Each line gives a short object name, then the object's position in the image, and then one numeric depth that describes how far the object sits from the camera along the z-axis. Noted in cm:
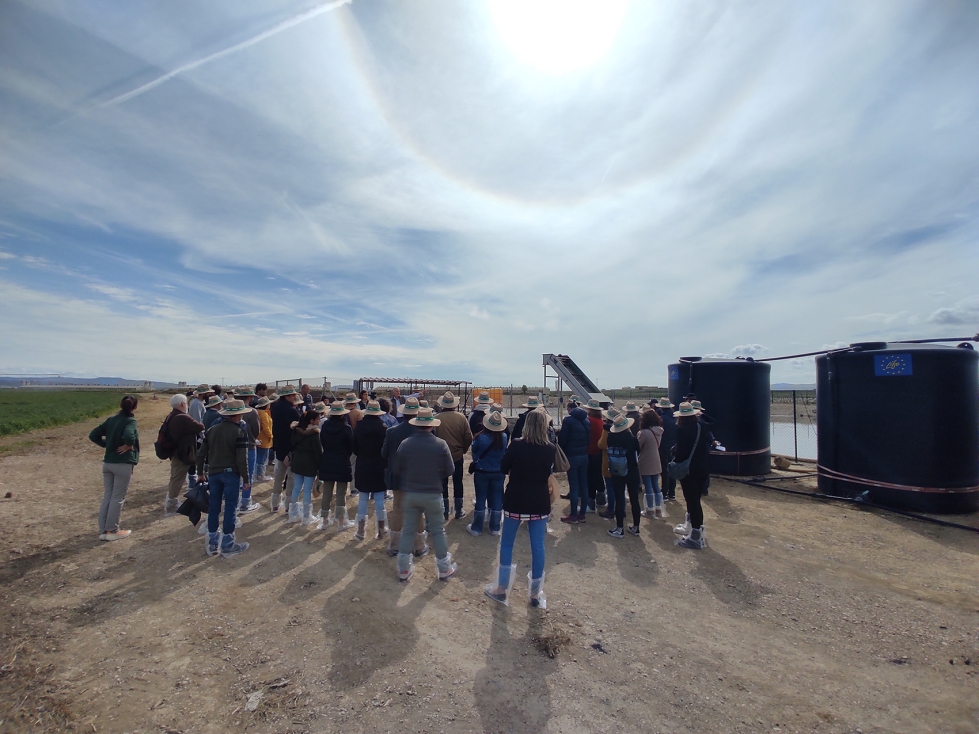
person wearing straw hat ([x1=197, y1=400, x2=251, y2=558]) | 571
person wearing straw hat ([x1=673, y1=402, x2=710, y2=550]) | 644
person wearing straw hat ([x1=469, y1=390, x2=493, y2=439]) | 814
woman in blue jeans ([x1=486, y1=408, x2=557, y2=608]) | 468
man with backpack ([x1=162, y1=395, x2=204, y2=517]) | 700
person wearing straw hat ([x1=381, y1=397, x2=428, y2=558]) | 571
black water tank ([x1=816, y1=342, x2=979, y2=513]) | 824
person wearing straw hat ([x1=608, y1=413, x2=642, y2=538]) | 679
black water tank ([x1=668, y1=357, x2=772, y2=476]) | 1180
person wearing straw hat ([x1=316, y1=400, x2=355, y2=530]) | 663
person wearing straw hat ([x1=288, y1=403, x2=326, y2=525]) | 682
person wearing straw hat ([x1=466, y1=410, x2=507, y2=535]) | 657
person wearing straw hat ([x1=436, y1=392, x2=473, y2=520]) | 721
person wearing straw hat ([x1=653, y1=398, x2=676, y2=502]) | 864
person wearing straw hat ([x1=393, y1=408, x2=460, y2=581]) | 512
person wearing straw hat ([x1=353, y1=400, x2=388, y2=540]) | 627
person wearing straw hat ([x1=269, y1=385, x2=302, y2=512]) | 761
